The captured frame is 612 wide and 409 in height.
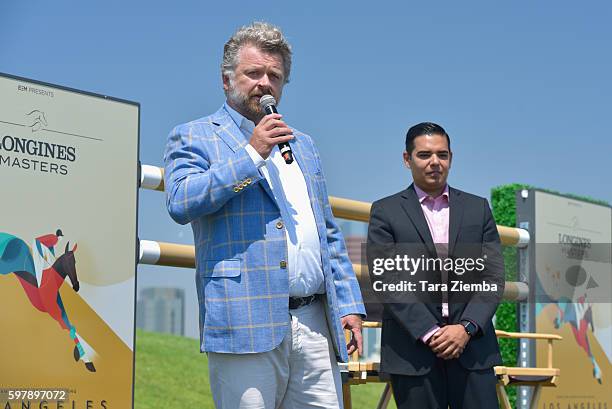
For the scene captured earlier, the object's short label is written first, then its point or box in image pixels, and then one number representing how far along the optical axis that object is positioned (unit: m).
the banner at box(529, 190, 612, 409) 5.30
